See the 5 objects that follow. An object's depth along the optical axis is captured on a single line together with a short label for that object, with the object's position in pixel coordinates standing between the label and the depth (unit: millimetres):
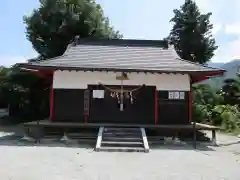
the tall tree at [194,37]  14624
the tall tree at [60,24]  12710
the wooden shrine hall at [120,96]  7899
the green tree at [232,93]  14442
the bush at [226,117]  10813
